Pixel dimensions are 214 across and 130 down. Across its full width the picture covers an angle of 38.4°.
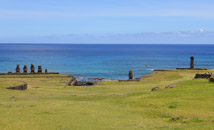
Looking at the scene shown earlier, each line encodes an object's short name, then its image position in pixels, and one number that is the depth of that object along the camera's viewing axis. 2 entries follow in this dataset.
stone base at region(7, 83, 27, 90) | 43.16
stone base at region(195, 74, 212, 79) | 49.84
